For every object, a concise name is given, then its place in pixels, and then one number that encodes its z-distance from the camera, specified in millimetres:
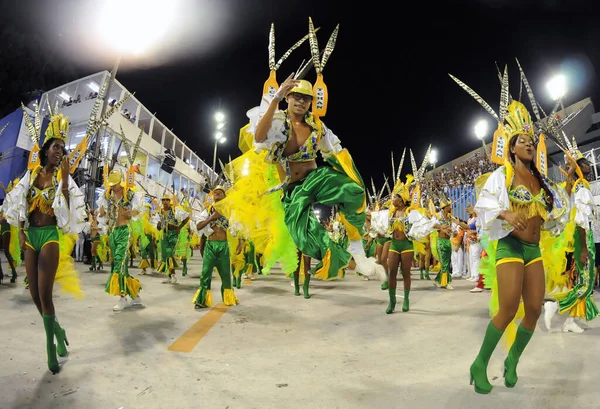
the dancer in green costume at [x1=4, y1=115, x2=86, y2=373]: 3408
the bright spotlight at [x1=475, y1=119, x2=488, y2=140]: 18484
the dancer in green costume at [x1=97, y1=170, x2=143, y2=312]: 5844
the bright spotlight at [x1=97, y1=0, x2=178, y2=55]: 8578
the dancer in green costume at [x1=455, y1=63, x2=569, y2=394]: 2936
